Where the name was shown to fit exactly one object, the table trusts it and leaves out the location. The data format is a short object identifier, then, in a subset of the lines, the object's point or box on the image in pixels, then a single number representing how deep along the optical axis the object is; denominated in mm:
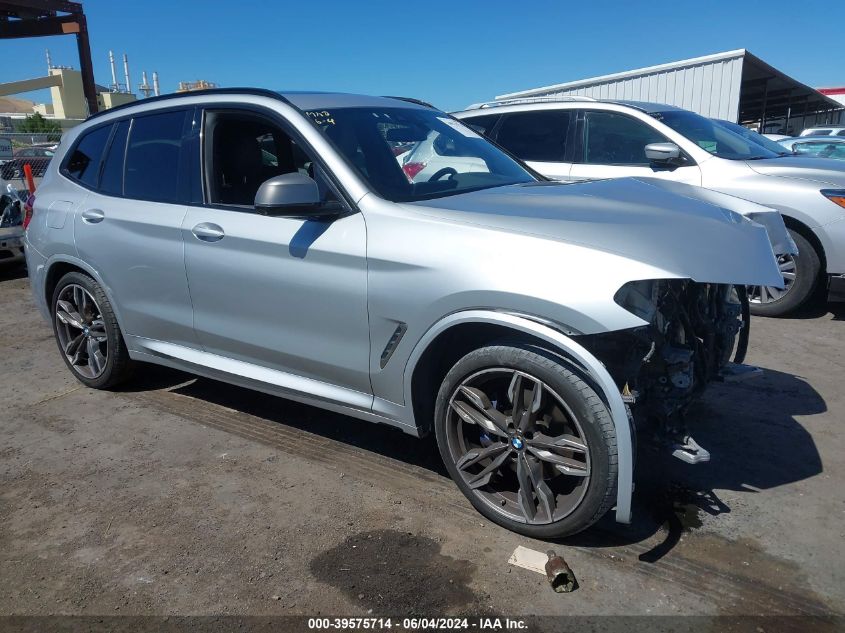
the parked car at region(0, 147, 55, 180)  15070
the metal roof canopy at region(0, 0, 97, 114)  21766
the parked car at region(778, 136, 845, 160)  13539
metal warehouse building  14961
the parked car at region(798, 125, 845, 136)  21484
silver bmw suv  2566
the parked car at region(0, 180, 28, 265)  8461
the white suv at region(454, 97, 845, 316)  5637
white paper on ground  2664
